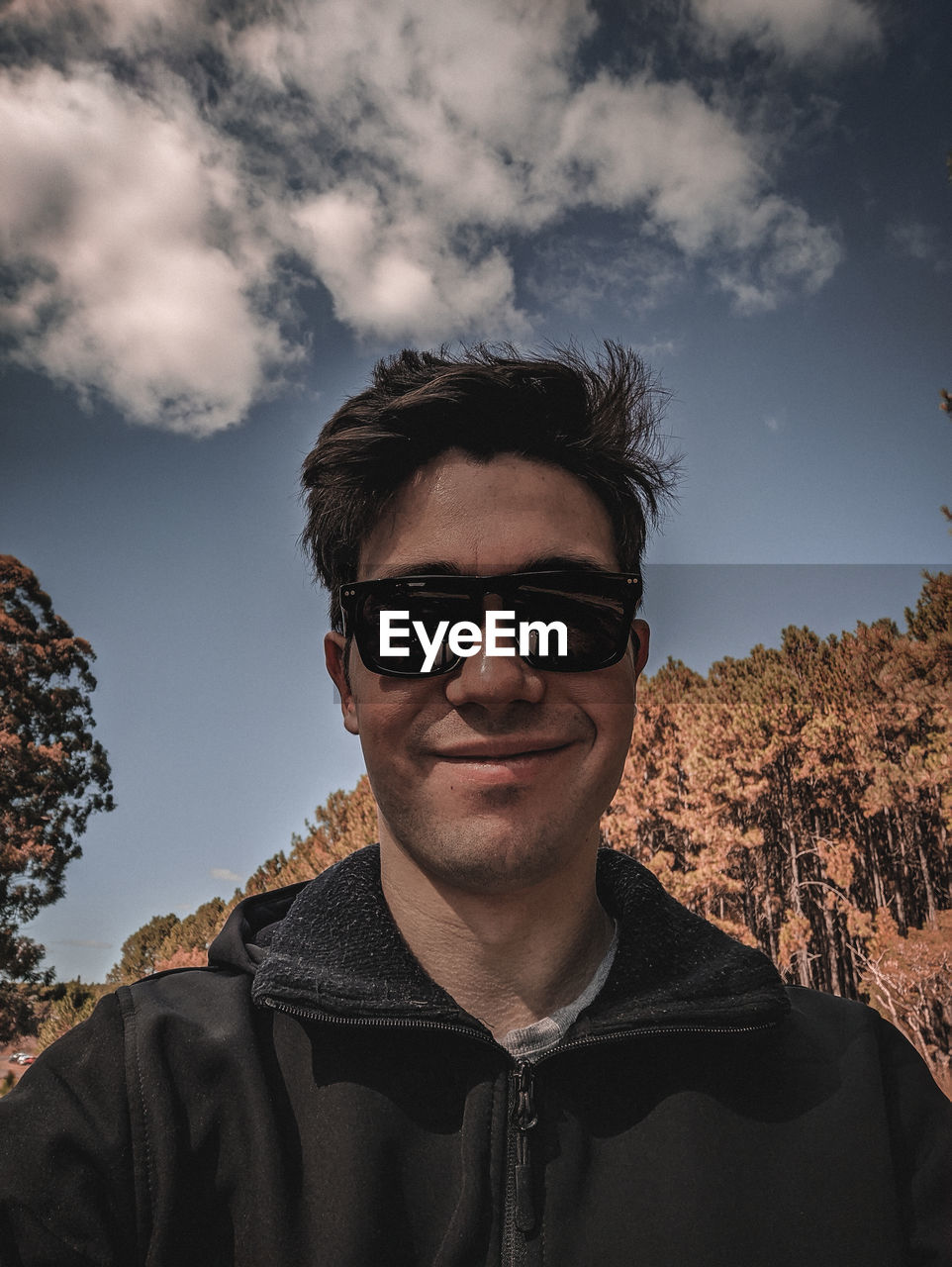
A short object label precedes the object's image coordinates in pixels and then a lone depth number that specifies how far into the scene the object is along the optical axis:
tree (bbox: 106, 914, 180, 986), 38.72
